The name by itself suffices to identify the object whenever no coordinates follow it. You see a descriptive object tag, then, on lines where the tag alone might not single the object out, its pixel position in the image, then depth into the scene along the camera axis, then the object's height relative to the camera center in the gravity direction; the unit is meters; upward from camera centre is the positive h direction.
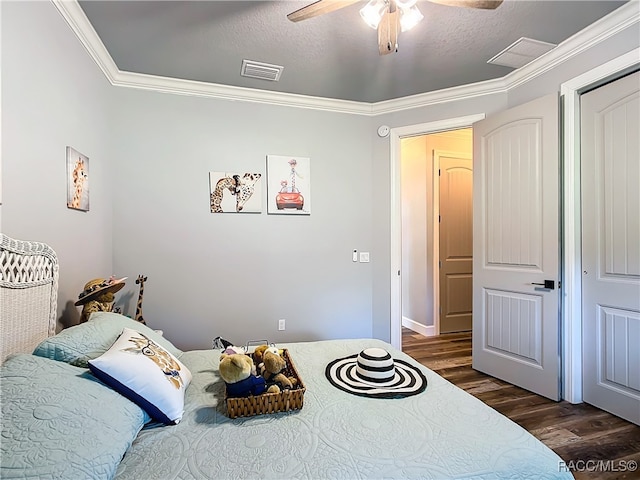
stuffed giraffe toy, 2.52 -0.49
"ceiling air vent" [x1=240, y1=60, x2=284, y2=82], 2.58 +1.39
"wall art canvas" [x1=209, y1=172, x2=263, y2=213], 2.98 +0.44
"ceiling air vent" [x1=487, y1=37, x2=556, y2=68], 2.32 +1.40
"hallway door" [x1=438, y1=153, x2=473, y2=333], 4.38 -0.06
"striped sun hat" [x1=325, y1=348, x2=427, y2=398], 1.39 -0.66
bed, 0.82 -0.65
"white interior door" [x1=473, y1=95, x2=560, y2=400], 2.46 -0.07
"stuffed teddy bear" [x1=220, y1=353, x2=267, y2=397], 1.21 -0.52
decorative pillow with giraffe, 1.11 -0.50
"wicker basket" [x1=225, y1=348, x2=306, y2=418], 1.19 -0.62
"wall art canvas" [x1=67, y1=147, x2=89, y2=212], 1.98 +0.39
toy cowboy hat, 1.89 -0.30
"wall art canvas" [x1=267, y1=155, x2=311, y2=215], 3.13 +0.53
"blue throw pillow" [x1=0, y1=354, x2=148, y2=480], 0.73 -0.48
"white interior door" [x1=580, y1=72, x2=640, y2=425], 2.08 -0.06
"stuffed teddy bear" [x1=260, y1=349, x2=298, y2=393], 1.31 -0.56
